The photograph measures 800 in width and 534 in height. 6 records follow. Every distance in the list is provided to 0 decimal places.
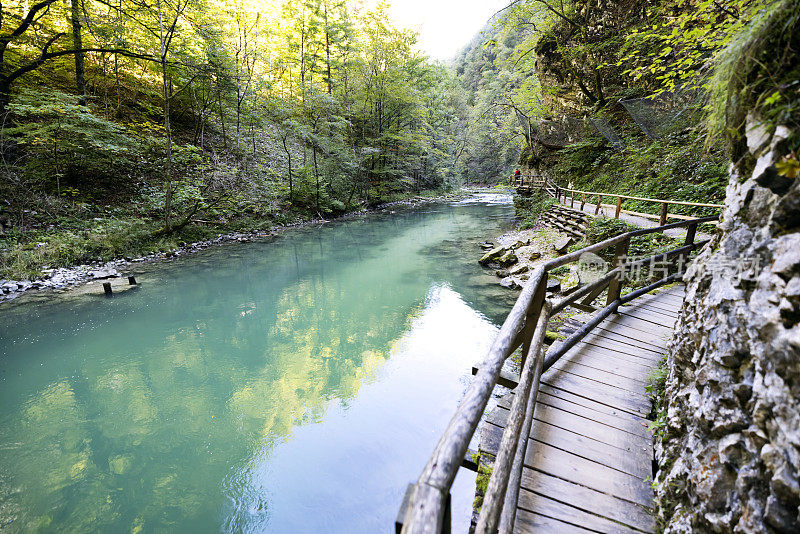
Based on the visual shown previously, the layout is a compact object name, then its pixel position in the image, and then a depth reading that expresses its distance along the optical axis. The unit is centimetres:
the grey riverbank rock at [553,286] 794
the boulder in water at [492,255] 1165
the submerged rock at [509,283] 931
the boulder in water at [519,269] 1009
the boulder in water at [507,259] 1122
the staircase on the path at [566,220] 1066
